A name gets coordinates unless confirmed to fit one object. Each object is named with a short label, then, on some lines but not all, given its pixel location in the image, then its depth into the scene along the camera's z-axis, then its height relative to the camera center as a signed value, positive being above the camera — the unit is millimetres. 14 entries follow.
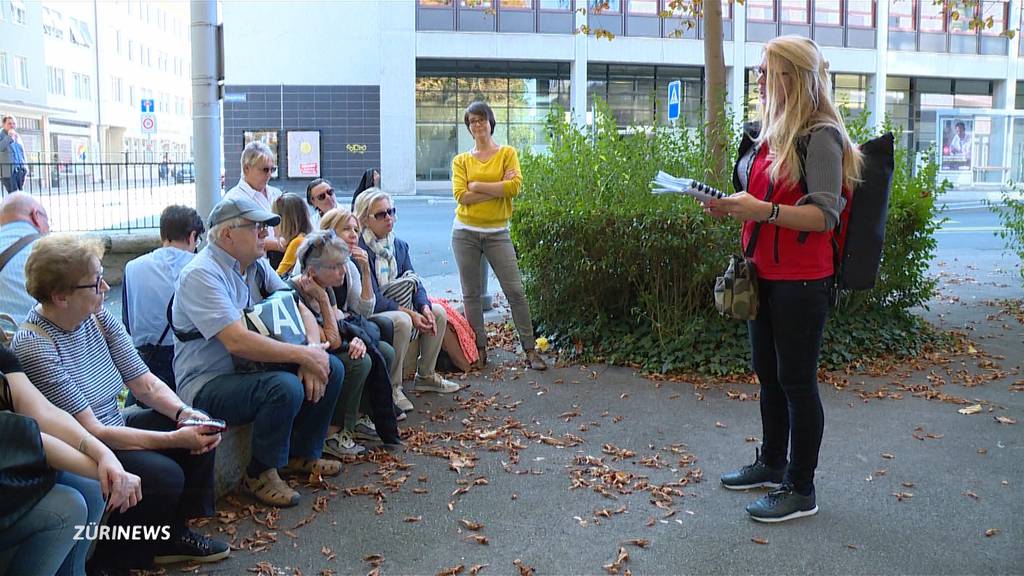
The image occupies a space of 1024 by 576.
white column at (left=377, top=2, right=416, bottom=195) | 30719 +3872
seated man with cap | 4301 -736
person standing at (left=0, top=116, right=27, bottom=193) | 15930 +1071
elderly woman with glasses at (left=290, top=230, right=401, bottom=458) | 5168 -838
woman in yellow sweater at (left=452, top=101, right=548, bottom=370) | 7160 -127
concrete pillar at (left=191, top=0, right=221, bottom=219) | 6844 +769
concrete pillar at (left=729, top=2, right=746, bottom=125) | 33094 +5410
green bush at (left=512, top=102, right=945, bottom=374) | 7031 -452
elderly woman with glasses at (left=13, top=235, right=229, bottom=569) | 3467 -782
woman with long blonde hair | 3924 -80
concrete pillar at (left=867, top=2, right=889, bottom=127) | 35344 +5624
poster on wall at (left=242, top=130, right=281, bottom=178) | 28578 +2093
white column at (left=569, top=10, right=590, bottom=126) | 31828 +4506
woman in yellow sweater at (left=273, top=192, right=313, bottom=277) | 6391 -92
